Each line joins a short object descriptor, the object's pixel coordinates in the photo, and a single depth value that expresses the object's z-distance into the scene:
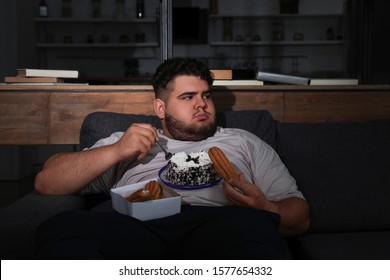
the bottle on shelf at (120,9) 6.17
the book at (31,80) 2.22
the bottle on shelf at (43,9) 5.98
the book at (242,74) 2.38
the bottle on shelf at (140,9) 6.11
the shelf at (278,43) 6.00
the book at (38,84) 2.20
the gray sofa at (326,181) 1.52
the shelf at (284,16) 6.06
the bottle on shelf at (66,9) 6.14
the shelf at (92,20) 5.91
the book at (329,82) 2.28
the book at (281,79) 2.25
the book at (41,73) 2.24
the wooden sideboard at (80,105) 2.18
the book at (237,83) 2.21
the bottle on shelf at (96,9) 6.16
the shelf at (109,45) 6.00
